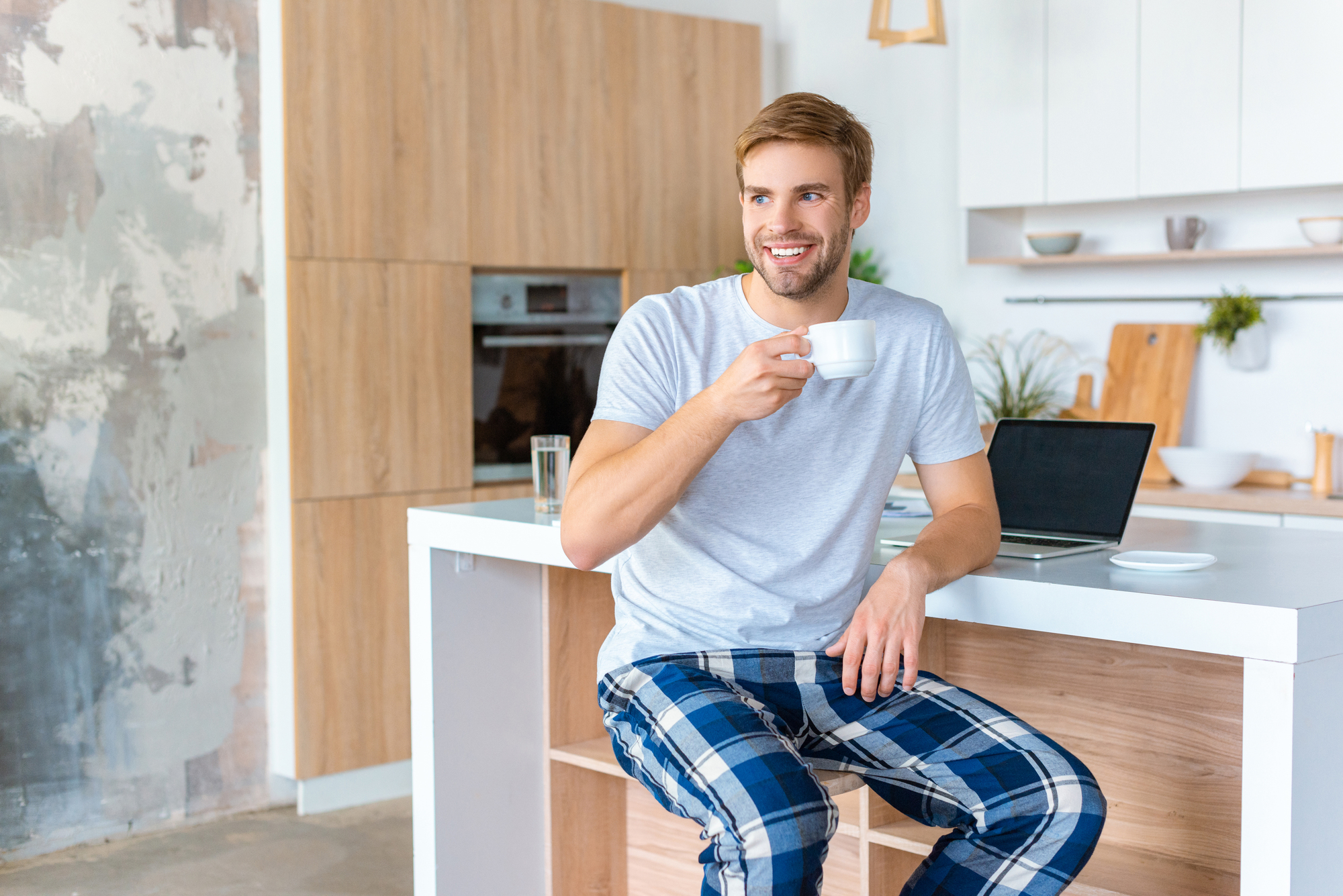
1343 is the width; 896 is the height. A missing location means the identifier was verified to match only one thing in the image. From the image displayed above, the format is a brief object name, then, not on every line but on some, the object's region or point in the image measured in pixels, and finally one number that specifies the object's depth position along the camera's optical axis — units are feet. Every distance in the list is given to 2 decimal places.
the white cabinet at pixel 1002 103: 13.29
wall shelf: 11.80
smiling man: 4.94
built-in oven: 13.12
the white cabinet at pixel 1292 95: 11.35
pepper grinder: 11.88
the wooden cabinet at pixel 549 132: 12.88
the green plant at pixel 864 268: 15.01
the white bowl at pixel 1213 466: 12.07
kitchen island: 4.65
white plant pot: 12.64
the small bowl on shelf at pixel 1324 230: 11.69
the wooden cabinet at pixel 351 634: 11.85
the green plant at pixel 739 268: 14.38
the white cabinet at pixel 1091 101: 12.59
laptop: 6.34
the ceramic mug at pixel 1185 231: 12.64
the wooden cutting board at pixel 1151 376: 13.10
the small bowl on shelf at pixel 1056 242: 13.51
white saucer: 5.45
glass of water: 7.50
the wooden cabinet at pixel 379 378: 11.78
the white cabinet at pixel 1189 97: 11.93
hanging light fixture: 12.71
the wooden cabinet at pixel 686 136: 14.07
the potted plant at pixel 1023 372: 13.96
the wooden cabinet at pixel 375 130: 11.69
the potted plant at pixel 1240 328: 12.51
